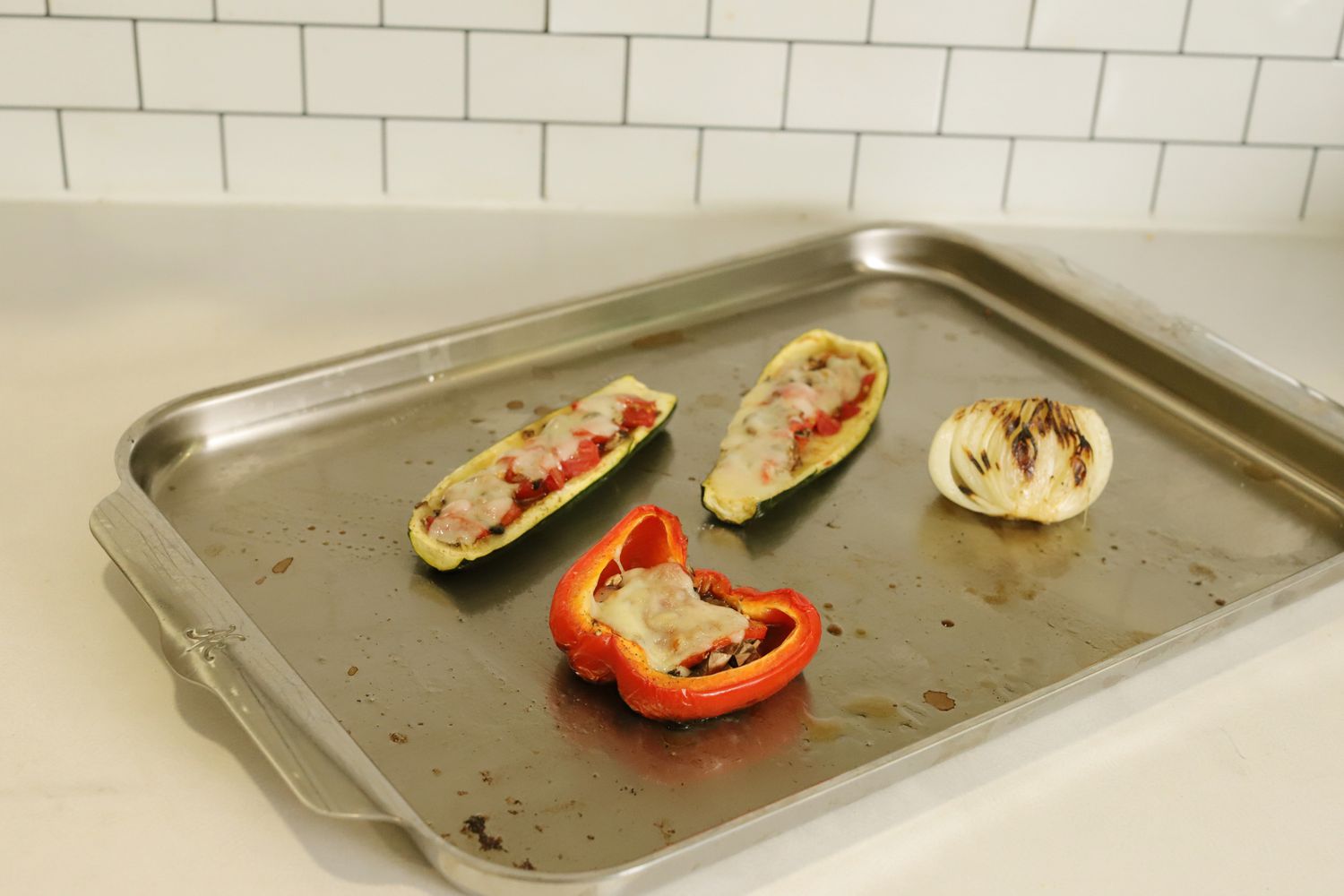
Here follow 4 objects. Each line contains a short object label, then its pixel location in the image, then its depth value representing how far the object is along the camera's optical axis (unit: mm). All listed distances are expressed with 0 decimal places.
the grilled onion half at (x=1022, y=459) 1119
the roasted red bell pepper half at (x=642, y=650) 896
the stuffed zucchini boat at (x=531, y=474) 1047
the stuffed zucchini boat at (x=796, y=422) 1121
